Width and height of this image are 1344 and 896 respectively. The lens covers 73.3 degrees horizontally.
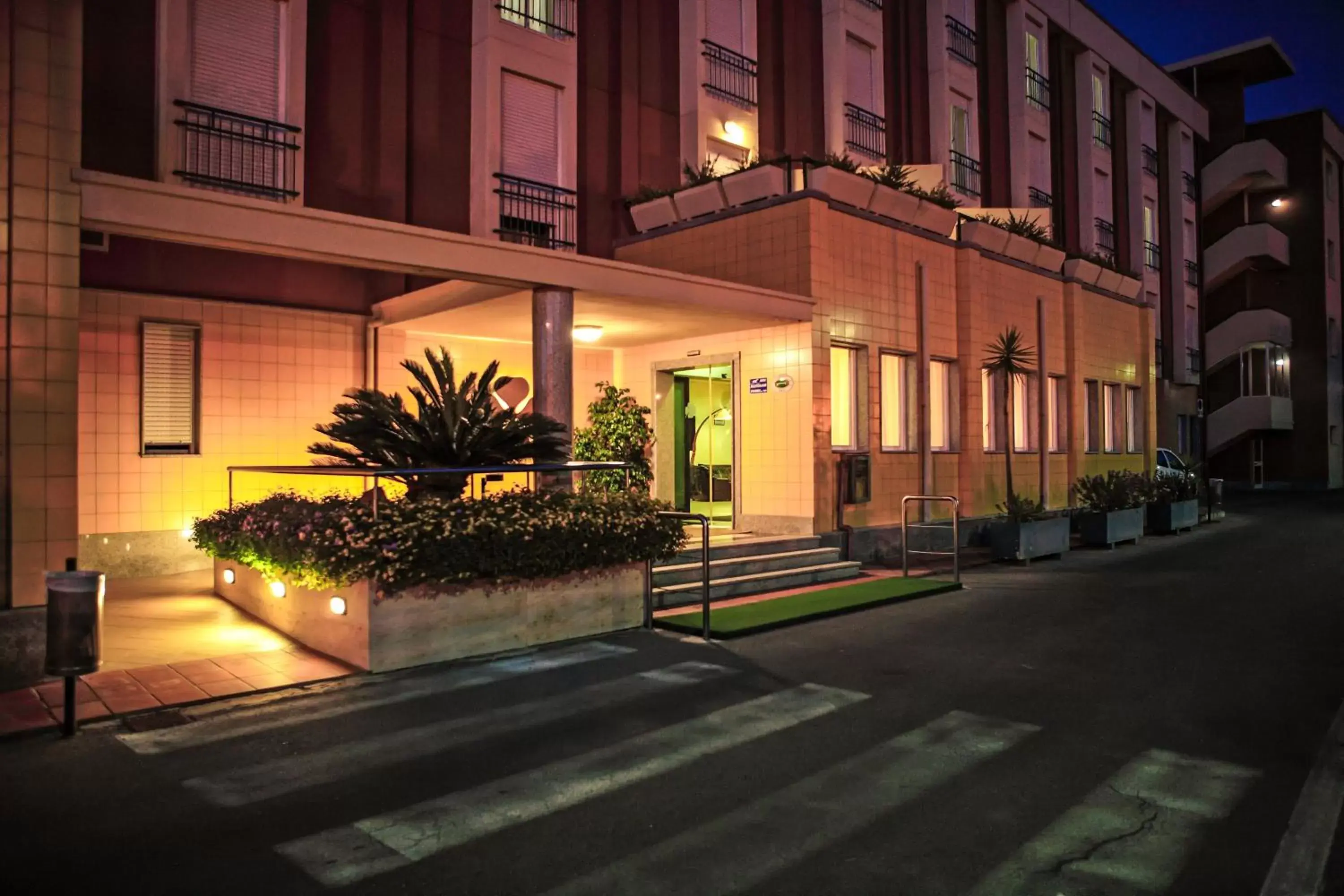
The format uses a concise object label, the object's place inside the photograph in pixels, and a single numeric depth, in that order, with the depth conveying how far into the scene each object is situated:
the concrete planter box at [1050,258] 18.81
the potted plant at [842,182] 13.49
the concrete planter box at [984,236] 16.77
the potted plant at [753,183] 13.73
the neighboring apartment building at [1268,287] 35.19
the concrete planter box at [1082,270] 20.06
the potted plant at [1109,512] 16.38
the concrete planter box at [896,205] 14.53
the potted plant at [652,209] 15.13
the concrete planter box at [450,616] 6.93
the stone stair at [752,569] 10.09
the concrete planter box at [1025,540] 14.00
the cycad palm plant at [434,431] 8.15
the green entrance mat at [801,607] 8.67
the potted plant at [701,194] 14.52
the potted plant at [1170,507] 18.89
